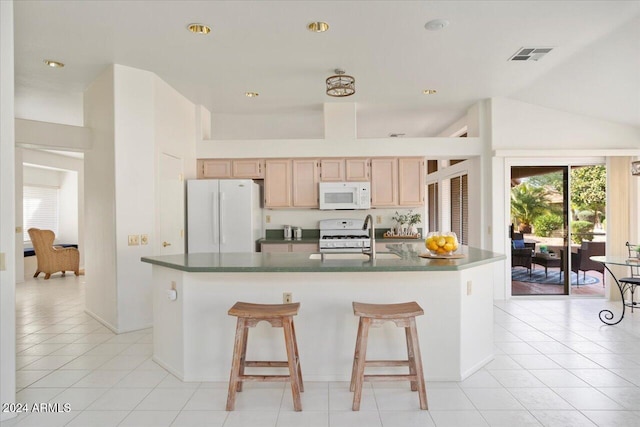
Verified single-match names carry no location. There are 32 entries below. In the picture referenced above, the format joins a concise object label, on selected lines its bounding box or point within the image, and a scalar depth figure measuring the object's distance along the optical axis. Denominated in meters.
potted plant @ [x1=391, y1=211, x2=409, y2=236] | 5.88
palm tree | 5.26
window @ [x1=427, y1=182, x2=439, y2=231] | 7.57
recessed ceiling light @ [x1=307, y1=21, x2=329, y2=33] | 3.08
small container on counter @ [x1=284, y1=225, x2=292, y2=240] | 5.88
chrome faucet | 2.93
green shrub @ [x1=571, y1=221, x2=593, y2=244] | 5.24
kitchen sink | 3.24
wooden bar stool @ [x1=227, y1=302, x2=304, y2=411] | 2.34
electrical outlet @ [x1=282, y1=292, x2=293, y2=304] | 2.79
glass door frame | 5.13
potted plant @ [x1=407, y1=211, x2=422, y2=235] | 5.85
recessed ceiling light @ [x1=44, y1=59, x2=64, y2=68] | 3.79
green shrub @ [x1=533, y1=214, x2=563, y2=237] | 5.23
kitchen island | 2.77
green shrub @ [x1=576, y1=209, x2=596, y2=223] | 5.25
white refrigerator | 4.99
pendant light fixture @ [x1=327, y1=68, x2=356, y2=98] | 3.76
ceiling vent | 3.57
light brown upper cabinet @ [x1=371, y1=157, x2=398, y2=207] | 5.54
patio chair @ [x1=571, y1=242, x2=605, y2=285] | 5.21
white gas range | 5.50
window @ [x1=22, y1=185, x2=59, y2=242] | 8.01
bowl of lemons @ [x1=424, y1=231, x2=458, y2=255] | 2.84
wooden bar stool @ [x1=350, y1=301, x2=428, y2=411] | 2.33
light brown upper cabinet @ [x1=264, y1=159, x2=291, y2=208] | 5.58
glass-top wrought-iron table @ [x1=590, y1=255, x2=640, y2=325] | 3.84
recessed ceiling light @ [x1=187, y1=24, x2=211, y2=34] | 3.10
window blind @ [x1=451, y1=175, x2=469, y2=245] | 6.10
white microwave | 5.49
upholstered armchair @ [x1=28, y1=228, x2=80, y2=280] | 7.16
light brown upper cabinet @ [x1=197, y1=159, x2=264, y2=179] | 5.54
